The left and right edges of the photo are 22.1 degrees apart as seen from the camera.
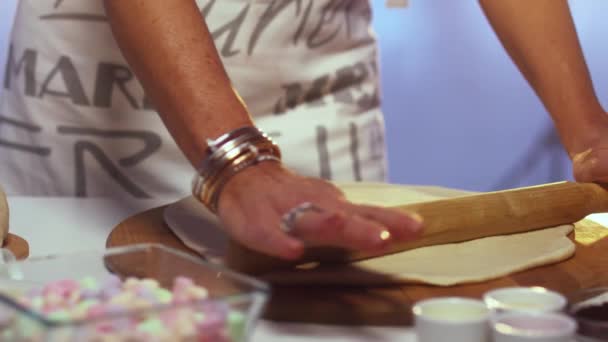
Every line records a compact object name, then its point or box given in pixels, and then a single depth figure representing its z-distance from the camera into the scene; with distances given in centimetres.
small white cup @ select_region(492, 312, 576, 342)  121
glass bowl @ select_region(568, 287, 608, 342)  129
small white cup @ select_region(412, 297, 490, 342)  125
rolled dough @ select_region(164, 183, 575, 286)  146
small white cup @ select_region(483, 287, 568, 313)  131
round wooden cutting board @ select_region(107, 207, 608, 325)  139
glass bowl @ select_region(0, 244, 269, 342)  112
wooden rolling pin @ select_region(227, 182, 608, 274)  156
